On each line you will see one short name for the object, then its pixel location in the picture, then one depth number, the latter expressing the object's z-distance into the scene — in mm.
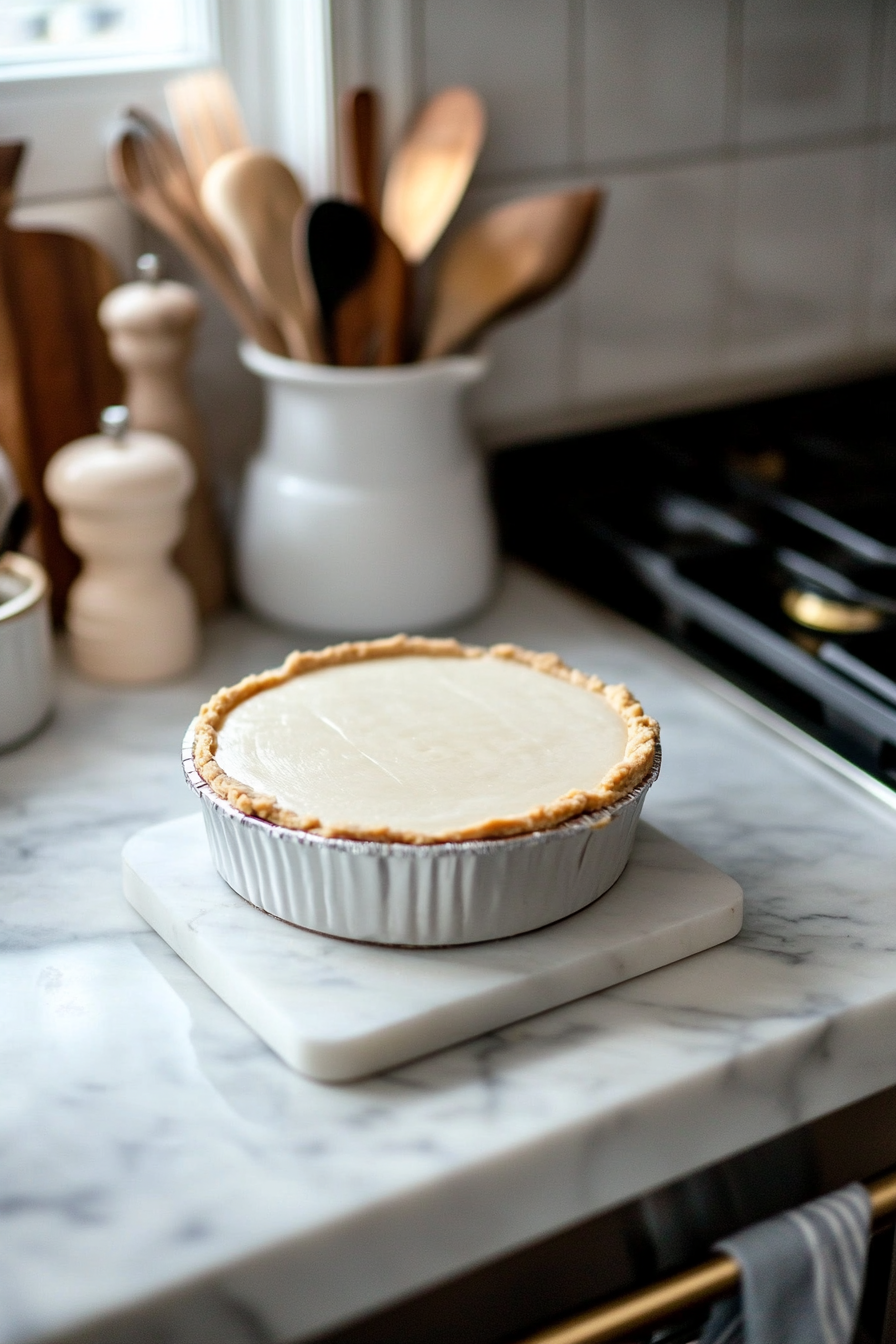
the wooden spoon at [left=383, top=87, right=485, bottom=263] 979
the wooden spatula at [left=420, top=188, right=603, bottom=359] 908
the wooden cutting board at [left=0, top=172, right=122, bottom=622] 929
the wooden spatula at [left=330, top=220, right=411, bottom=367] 919
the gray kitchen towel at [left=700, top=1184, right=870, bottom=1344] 570
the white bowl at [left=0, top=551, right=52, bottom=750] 807
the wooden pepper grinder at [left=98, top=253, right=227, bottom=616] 906
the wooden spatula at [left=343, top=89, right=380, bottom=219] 943
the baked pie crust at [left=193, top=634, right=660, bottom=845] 580
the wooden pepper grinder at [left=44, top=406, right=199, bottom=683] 858
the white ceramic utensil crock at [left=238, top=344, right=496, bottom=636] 916
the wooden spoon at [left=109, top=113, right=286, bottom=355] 919
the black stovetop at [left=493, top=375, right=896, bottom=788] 842
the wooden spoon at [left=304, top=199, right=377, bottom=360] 842
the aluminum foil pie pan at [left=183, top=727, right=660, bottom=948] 580
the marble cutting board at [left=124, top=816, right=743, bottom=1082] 565
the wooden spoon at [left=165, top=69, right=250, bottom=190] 945
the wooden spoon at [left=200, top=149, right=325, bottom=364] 889
